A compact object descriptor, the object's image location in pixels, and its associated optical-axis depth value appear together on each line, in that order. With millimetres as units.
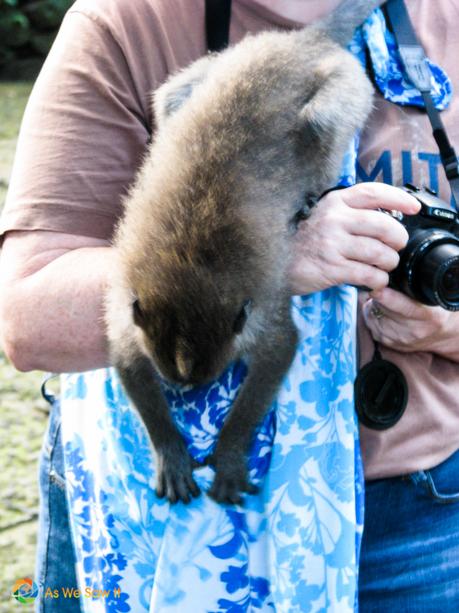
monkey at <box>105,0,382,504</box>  1686
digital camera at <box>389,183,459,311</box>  1747
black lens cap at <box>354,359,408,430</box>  1932
